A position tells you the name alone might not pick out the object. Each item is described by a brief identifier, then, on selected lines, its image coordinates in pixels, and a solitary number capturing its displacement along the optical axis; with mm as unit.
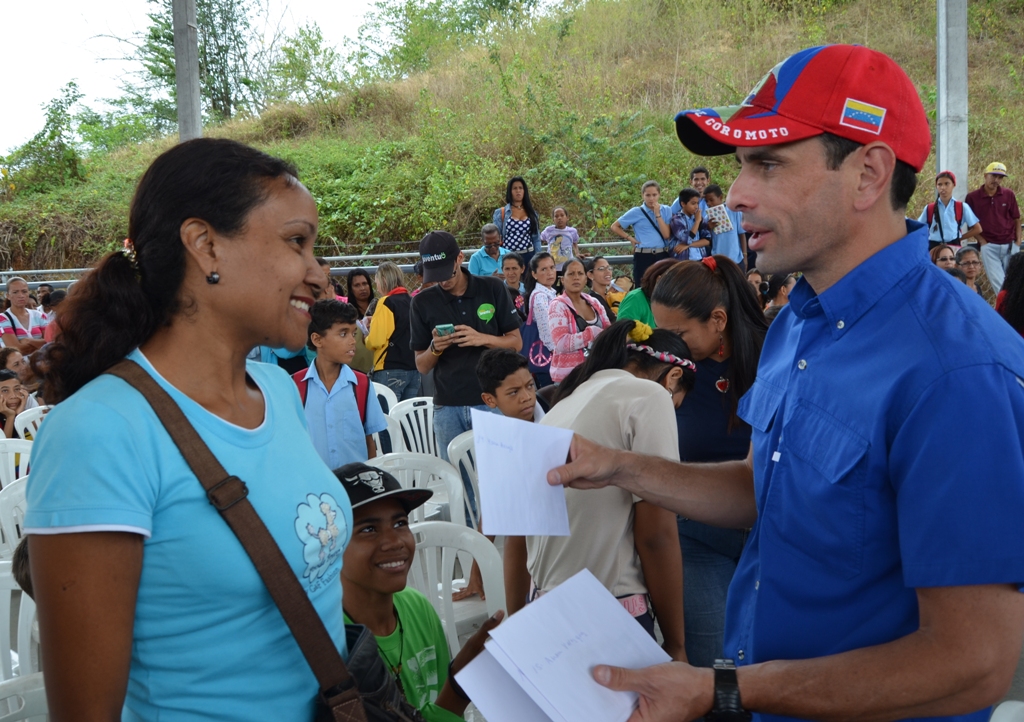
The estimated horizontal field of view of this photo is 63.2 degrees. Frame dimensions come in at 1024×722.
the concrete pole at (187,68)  7199
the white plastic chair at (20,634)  2674
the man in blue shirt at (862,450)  1180
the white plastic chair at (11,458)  5227
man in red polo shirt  11547
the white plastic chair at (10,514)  3918
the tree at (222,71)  25562
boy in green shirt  2367
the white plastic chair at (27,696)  1938
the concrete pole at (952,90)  11992
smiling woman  1238
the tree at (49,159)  22188
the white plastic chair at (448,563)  2961
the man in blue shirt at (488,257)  10867
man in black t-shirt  5504
